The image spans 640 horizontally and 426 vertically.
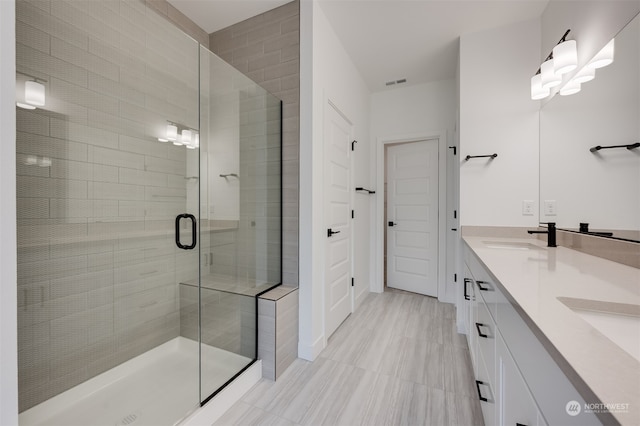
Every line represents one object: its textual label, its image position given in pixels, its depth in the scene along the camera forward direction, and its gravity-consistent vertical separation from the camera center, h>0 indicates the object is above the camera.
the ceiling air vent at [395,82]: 3.33 +1.64
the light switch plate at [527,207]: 2.24 +0.03
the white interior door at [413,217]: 3.48 -0.08
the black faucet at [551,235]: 1.73 -0.16
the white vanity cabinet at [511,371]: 0.53 -0.43
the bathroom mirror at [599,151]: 1.17 +0.34
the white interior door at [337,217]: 2.34 -0.06
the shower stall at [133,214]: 1.37 -0.03
